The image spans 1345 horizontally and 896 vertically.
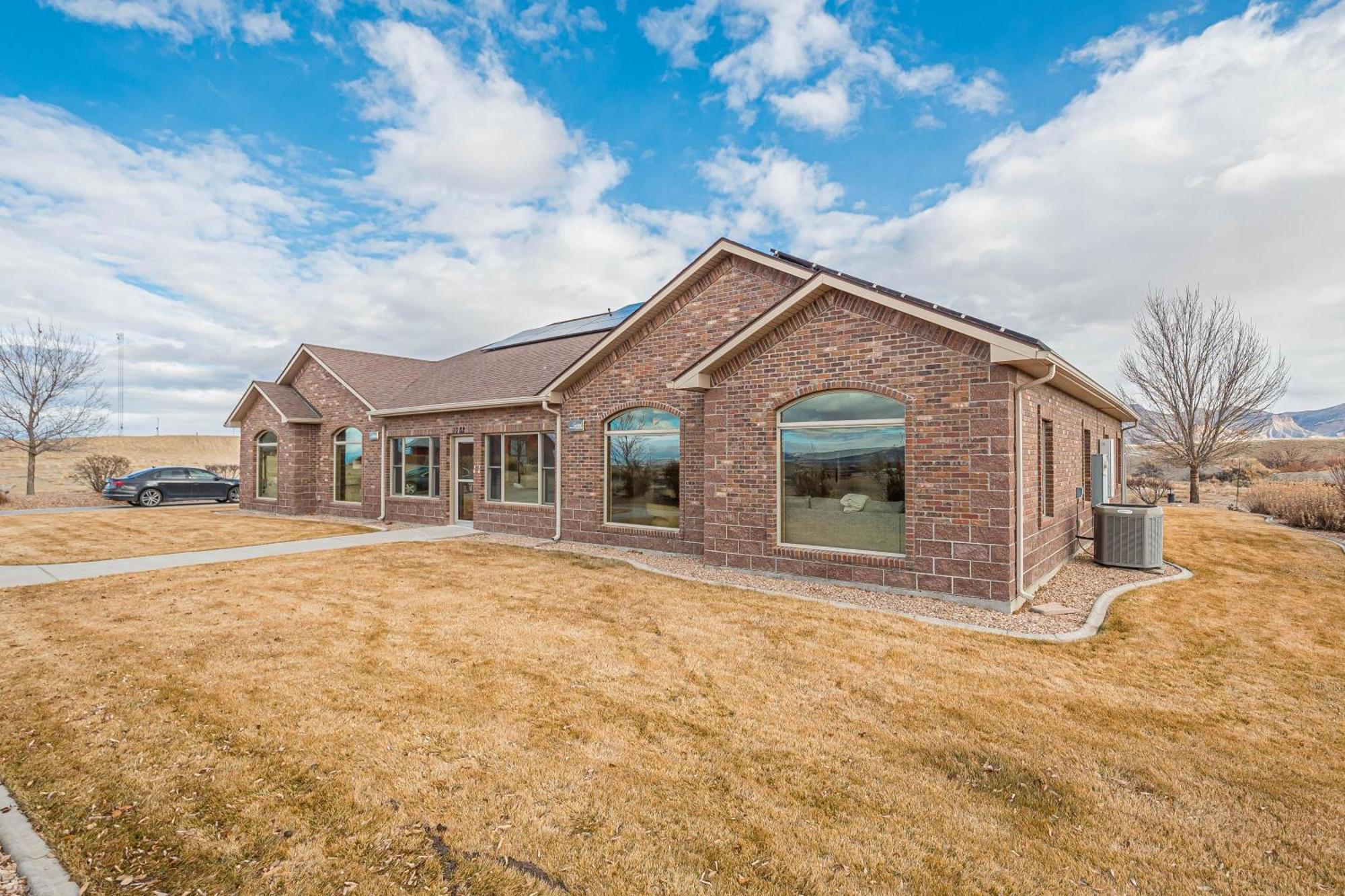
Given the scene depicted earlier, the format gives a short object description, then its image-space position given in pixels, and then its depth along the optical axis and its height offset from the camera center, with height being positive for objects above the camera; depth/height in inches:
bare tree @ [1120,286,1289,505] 930.1 +121.8
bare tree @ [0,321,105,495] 885.2 +109.5
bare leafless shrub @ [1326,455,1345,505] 596.1 -25.8
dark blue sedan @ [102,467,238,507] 827.4 -40.6
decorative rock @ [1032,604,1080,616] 290.7 -79.3
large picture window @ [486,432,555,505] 529.0 -10.5
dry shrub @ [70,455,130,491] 921.5 -14.1
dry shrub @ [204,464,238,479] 1289.4 -25.1
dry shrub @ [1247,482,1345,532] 577.3 -57.3
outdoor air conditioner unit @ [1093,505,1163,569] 386.3 -55.8
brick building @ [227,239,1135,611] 302.5 +12.4
